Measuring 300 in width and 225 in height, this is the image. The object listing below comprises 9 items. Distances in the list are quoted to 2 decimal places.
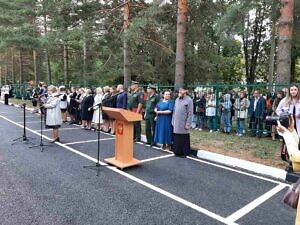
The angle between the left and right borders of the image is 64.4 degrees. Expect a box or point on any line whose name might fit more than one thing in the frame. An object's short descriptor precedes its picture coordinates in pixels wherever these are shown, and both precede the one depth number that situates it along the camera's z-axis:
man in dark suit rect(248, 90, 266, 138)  7.69
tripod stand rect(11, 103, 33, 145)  7.18
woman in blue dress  6.58
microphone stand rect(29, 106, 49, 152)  6.56
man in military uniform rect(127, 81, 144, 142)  7.64
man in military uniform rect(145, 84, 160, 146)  7.05
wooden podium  5.04
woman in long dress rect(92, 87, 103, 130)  9.21
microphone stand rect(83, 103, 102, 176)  5.05
